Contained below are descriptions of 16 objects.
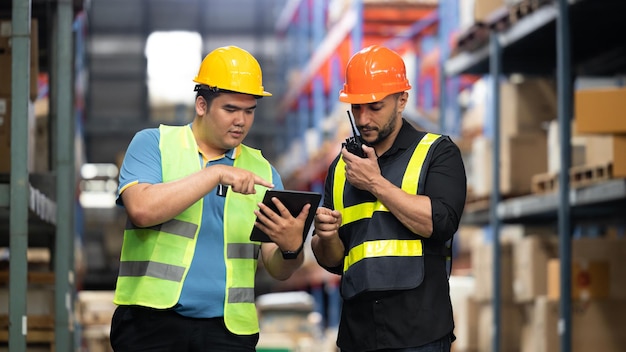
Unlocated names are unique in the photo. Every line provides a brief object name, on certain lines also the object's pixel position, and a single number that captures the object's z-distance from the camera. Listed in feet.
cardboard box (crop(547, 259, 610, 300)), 26.66
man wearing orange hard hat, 13.25
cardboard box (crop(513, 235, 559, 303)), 29.99
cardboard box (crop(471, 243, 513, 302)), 32.96
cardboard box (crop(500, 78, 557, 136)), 32.01
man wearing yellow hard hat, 12.93
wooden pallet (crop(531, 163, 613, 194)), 25.03
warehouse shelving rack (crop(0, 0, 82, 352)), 17.95
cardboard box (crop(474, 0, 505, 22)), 32.94
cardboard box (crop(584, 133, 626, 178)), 23.67
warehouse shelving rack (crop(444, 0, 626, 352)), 26.76
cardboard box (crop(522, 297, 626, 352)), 26.53
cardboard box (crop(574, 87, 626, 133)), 22.76
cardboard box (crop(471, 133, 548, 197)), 32.24
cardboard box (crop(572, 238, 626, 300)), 26.53
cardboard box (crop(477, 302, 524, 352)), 32.47
